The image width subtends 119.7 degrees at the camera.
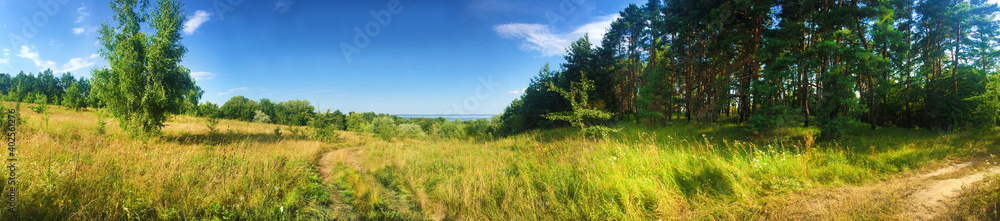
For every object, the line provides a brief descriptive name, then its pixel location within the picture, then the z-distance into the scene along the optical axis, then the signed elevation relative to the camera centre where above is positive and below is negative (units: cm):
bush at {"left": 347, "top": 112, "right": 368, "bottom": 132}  1862 -60
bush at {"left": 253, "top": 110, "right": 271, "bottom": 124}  3494 -49
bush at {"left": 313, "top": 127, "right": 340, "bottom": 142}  1475 -105
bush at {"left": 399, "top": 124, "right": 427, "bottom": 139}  1863 -146
